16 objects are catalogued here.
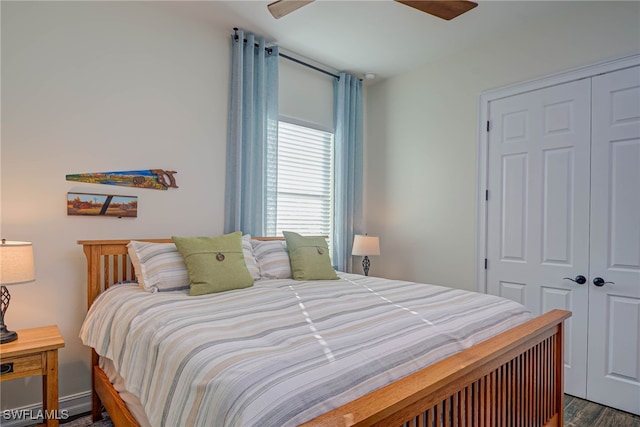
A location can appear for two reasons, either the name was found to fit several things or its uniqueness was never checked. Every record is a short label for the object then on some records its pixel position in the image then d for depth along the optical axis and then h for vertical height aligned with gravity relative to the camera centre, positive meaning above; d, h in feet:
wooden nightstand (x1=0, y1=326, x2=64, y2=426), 6.03 -2.59
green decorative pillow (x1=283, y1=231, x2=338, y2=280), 9.26 -1.25
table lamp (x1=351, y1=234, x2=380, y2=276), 12.48 -1.21
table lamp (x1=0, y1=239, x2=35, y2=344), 6.17 -1.03
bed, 3.34 -1.82
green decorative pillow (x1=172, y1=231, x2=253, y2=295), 7.37 -1.15
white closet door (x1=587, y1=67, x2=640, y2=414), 8.18 -0.67
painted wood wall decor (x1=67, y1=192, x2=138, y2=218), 8.07 +0.04
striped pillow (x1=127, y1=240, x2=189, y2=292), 7.42 -1.20
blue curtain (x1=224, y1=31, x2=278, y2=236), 10.41 +2.05
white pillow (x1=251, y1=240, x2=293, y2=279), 9.18 -1.27
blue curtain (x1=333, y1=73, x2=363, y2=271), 13.04 +1.53
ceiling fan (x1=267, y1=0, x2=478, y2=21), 6.47 +3.61
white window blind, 12.00 +0.96
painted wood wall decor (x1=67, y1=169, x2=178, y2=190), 8.30 +0.66
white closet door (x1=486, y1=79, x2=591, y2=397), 8.96 +0.17
